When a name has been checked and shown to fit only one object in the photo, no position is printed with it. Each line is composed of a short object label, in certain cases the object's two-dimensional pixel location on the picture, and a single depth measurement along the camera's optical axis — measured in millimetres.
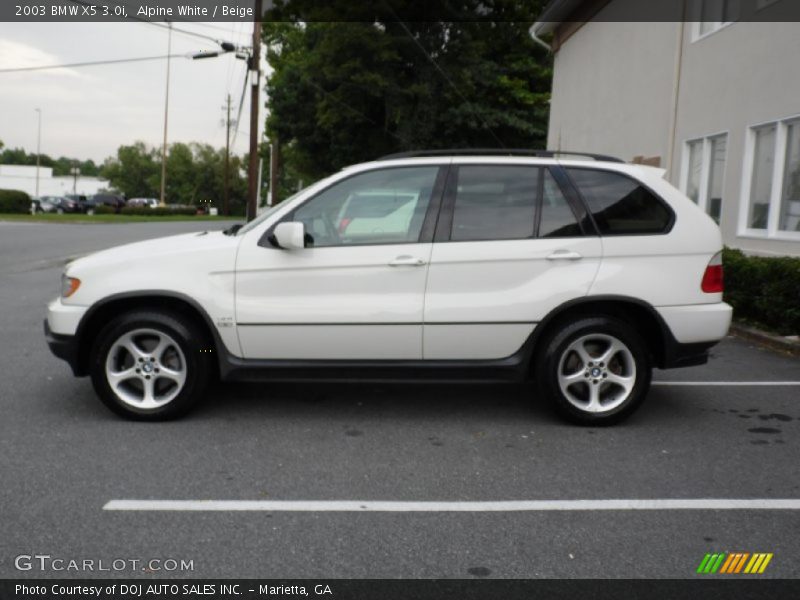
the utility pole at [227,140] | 59541
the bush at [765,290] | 8609
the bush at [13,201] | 42219
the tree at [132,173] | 124250
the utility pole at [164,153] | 68600
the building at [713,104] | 10438
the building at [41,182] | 107231
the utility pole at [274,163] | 46578
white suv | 5215
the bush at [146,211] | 56219
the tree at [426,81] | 32438
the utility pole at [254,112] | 24219
